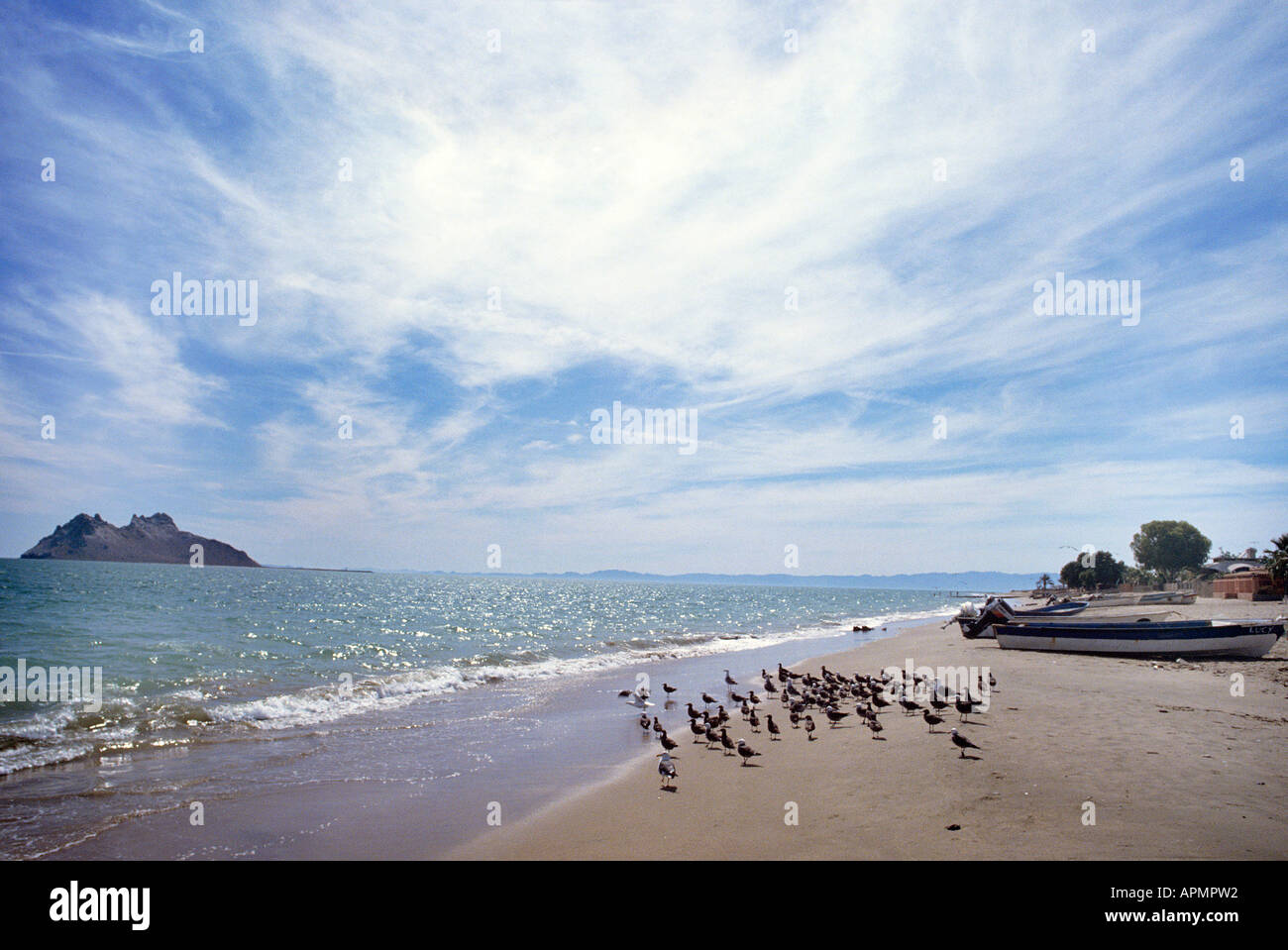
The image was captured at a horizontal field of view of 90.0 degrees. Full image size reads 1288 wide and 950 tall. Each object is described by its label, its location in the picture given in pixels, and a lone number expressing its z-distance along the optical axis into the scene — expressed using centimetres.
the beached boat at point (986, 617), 3562
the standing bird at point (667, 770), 1200
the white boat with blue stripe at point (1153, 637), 2470
